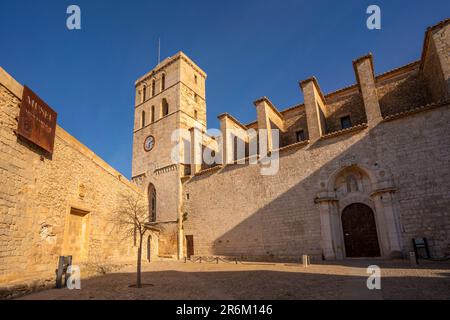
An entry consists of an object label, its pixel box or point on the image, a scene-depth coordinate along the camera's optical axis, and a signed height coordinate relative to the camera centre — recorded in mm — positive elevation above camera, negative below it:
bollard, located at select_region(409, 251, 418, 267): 9155 -1114
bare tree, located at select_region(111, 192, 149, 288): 12875 +1096
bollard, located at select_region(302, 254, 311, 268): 10689 -1166
